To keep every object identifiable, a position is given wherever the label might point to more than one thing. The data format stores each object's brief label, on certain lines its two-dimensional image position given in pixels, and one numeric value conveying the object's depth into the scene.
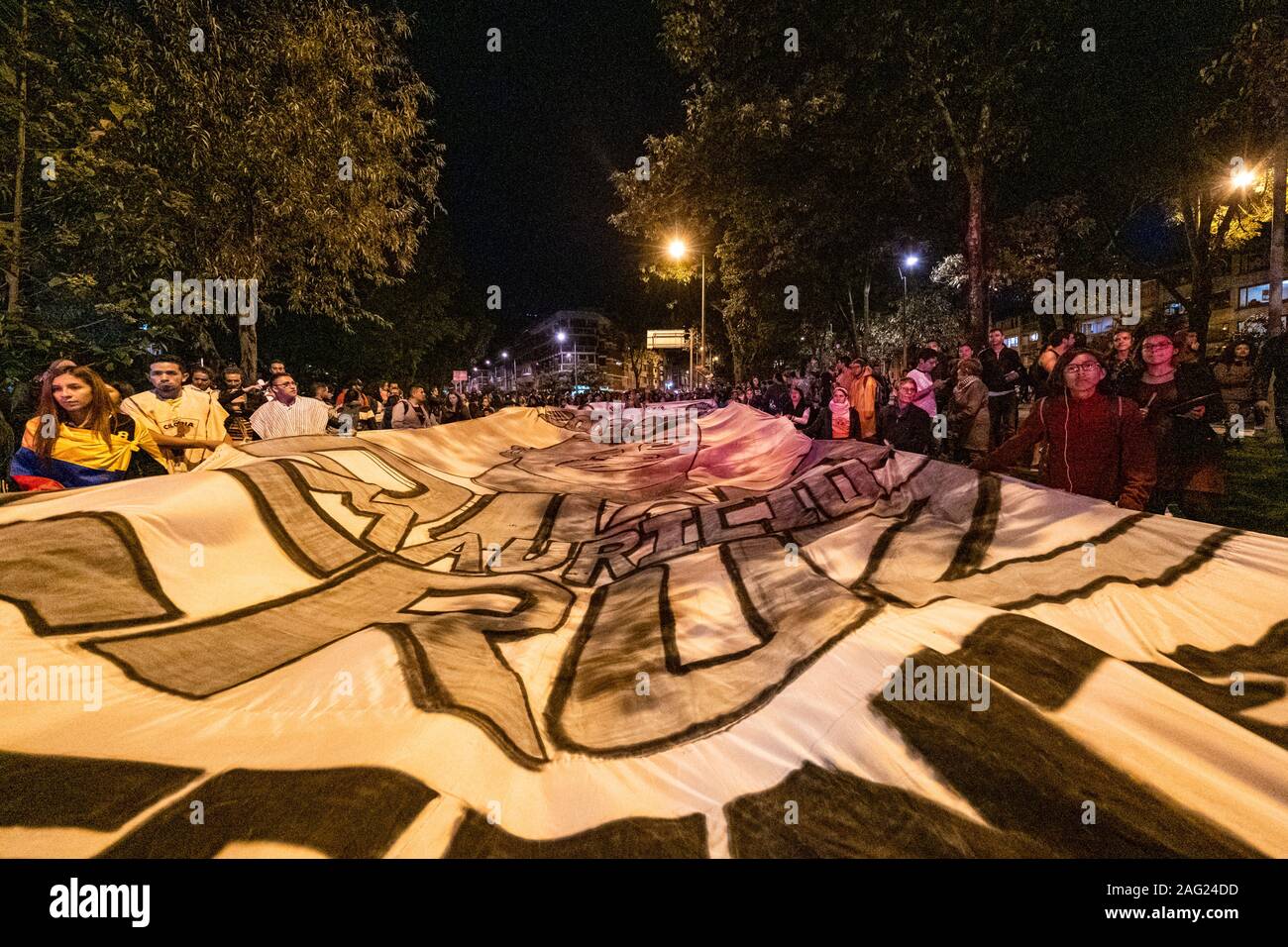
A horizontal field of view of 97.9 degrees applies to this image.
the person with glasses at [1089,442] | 4.16
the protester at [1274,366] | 6.40
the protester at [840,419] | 8.74
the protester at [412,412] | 11.32
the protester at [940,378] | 9.70
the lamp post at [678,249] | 16.13
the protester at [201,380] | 7.71
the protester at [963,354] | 9.71
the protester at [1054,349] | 6.93
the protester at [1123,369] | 6.16
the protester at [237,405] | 8.23
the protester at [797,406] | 13.65
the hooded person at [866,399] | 8.71
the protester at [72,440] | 4.21
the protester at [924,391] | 8.14
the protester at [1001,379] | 9.27
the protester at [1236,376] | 6.58
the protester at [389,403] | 12.12
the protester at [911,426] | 7.84
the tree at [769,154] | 11.41
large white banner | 1.68
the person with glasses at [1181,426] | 4.95
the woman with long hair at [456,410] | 15.45
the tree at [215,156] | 6.50
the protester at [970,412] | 7.60
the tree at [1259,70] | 8.38
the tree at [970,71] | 10.20
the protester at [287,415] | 7.40
